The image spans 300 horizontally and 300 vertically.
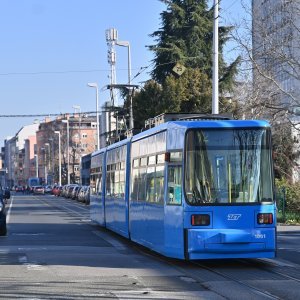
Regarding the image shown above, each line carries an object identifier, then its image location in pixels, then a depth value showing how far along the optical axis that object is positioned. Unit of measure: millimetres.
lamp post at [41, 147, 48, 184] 148600
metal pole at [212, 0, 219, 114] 27656
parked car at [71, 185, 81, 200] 70475
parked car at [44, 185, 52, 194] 118238
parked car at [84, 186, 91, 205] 59044
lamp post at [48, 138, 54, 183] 137875
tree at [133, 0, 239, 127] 39812
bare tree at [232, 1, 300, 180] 29547
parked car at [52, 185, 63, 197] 95988
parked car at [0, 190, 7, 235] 23859
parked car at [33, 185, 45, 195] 115750
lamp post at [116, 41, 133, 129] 39938
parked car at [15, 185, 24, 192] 152250
